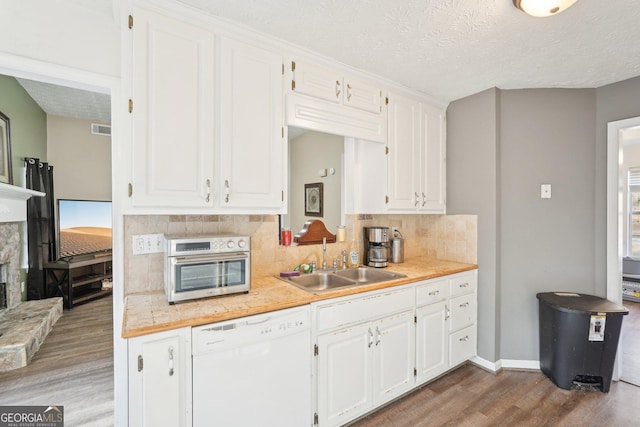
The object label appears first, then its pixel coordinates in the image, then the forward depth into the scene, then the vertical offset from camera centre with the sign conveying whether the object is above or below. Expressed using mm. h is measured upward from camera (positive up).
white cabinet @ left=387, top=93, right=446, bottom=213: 2545 +484
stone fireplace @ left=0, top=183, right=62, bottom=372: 2707 -1130
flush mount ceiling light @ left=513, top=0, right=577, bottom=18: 1466 +1003
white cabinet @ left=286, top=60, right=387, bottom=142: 2010 +775
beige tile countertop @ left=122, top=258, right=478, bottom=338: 1331 -486
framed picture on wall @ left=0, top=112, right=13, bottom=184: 3340 +677
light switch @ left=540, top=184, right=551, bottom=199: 2641 +168
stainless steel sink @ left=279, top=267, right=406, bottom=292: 2246 -521
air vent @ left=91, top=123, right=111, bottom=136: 4824 +1305
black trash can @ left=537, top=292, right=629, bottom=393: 2264 -985
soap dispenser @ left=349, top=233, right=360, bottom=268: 2562 -381
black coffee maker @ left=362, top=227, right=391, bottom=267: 2578 -315
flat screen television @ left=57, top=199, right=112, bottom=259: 4480 -261
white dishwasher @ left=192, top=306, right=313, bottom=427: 1407 -808
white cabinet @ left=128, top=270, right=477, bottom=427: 1310 -847
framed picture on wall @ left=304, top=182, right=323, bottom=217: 2504 +96
